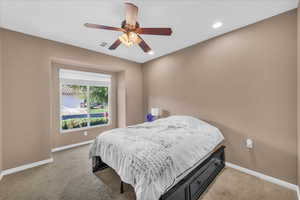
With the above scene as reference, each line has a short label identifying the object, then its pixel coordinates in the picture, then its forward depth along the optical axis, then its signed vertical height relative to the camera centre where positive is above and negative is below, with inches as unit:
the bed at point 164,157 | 54.1 -32.3
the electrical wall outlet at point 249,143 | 89.0 -33.8
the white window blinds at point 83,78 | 142.5 +27.9
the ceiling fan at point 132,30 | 63.4 +39.2
